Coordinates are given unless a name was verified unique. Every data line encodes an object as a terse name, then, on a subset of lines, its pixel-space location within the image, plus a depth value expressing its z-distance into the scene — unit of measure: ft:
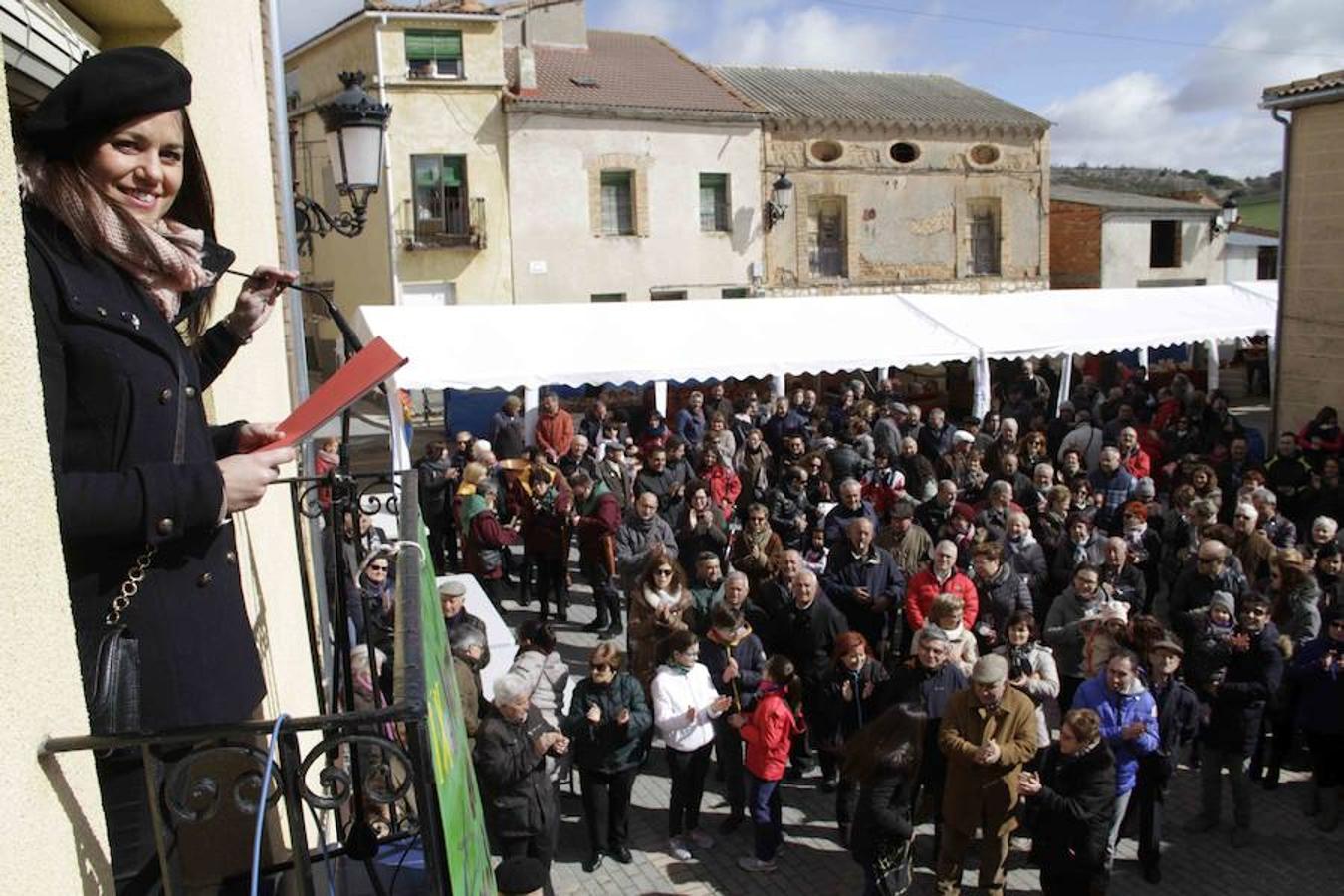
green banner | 6.09
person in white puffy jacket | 22.48
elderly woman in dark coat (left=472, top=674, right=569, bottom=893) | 19.36
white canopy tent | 44.42
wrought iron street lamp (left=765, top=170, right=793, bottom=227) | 86.69
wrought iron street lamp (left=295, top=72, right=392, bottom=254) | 24.14
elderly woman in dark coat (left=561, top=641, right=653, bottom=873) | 21.75
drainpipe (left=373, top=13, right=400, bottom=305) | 77.30
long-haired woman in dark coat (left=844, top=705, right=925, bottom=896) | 19.49
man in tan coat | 19.79
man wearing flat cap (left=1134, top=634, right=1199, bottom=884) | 21.12
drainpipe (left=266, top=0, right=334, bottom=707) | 18.48
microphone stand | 9.48
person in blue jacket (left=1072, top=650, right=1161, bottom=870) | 20.44
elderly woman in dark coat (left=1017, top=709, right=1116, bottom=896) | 18.99
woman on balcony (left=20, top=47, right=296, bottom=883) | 5.97
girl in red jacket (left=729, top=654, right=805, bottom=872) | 21.81
